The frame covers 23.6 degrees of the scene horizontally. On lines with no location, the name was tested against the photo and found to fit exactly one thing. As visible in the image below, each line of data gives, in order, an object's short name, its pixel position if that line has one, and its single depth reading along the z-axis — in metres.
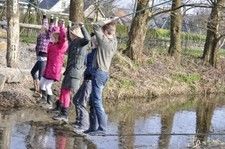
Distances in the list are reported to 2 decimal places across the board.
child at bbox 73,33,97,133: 9.78
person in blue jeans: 9.31
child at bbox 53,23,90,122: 10.14
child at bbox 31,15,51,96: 12.52
